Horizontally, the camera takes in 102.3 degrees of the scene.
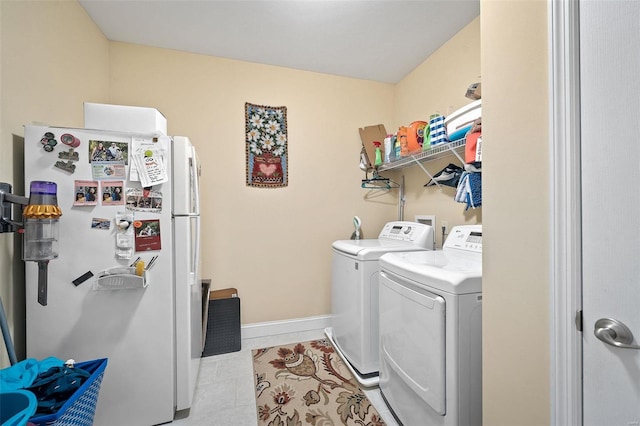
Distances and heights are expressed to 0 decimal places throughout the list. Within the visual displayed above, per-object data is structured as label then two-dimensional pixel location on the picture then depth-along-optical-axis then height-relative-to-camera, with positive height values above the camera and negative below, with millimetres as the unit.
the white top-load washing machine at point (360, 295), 1777 -603
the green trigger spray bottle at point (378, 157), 2571 +557
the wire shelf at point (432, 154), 1728 +453
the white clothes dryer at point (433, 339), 1069 -577
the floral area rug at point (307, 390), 1503 -1191
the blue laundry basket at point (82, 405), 886 -723
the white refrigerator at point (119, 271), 1270 -299
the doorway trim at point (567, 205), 683 +17
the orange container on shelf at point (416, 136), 2062 +616
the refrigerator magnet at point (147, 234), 1364 -112
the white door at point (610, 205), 594 +15
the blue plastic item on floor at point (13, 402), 905 -663
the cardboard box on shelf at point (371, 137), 2736 +814
